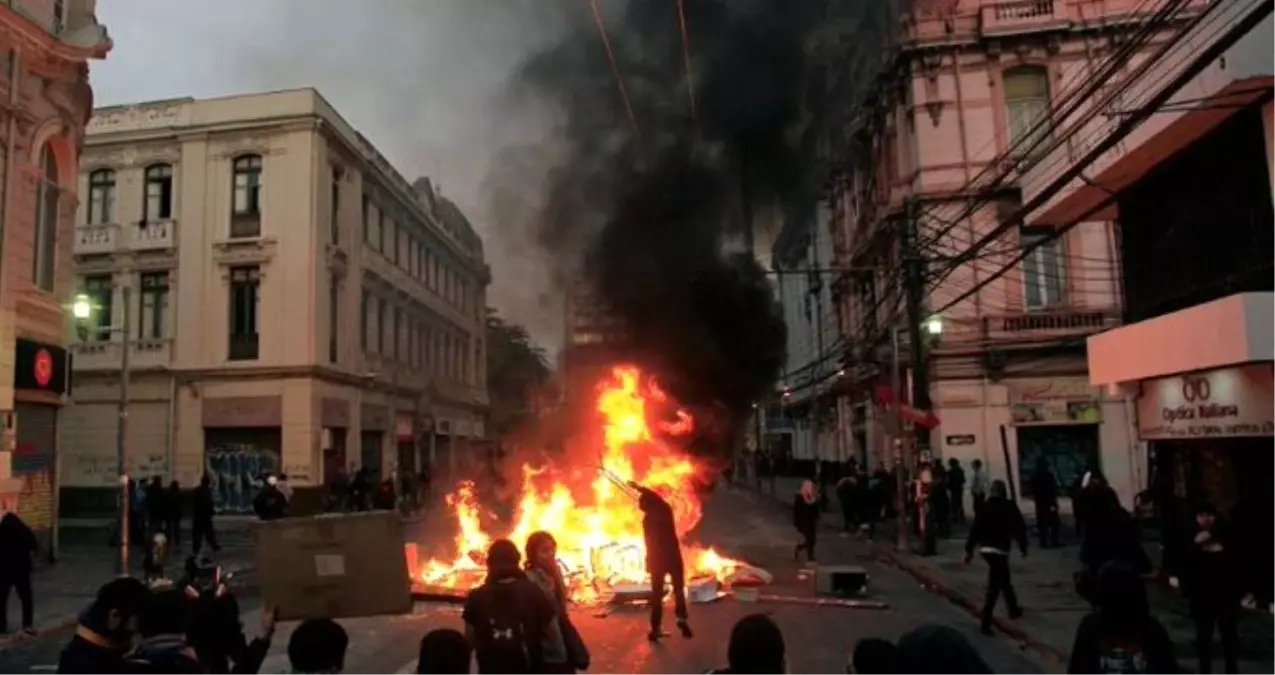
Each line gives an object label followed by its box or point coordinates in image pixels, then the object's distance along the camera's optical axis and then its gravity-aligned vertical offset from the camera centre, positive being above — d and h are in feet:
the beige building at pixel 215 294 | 91.91 +17.04
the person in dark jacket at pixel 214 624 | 18.01 -2.88
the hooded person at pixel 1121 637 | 14.32 -2.89
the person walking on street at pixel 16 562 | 37.29 -3.30
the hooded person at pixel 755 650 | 11.10 -2.25
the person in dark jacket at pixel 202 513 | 62.18 -2.74
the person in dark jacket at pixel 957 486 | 74.69 -3.02
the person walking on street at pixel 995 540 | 35.27 -3.40
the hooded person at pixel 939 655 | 10.16 -2.18
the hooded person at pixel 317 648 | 12.16 -2.28
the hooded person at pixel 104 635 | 12.78 -2.14
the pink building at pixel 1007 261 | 82.94 +15.66
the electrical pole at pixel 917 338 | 59.98 +7.14
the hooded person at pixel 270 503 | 62.39 -2.27
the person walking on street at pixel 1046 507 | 62.23 -3.98
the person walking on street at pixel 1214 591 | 26.76 -4.23
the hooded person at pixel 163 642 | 11.93 -2.15
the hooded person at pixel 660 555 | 33.78 -3.49
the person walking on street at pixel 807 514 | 56.13 -3.64
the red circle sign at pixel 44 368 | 60.03 +6.68
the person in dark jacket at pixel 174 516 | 67.00 -3.09
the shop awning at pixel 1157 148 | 36.32 +12.93
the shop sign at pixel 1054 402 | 82.64 +3.63
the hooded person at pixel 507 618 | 15.64 -2.60
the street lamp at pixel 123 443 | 51.07 +1.77
